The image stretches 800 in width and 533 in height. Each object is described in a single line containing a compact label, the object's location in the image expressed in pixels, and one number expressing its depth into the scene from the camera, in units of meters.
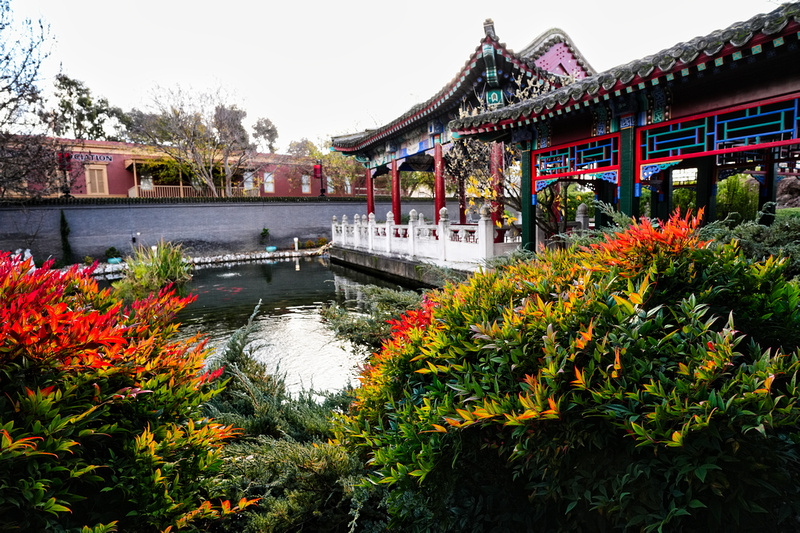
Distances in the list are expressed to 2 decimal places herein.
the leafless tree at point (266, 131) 25.23
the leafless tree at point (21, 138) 11.91
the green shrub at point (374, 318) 3.64
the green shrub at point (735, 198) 11.16
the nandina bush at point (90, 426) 1.07
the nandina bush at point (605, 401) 1.02
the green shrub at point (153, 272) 8.12
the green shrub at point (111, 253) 17.09
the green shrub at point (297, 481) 1.58
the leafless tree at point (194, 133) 19.98
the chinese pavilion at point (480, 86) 8.54
